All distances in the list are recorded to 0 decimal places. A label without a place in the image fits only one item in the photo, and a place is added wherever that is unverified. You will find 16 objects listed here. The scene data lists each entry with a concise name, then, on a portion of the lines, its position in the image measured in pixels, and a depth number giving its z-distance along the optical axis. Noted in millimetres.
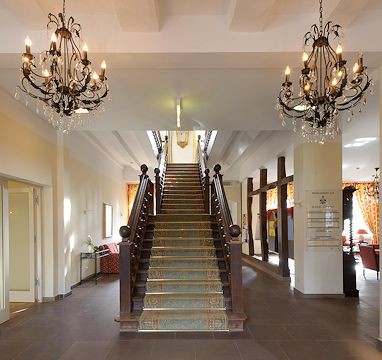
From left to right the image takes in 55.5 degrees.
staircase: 5035
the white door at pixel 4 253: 5461
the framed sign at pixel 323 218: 6984
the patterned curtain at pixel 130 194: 15766
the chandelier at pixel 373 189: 13441
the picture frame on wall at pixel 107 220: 11477
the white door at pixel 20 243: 6773
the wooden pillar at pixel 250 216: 13430
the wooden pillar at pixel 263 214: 11574
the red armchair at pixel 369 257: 9516
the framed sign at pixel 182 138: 16234
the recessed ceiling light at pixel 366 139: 8125
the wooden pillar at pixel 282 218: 9102
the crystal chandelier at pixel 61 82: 2830
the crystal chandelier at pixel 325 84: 2934
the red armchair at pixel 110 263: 10359
